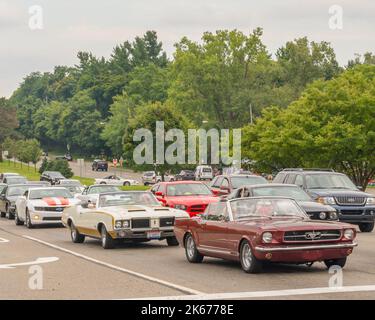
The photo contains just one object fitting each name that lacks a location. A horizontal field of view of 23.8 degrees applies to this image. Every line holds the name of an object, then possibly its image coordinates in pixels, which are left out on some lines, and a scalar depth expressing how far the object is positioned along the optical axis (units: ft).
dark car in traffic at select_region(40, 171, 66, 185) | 252.62
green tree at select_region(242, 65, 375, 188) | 149.79
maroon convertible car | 47.16
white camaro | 100.27
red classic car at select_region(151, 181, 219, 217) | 86.58
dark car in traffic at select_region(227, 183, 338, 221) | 75.46
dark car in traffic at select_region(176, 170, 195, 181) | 292.32
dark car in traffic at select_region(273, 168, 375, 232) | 86.07
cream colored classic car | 67.00
